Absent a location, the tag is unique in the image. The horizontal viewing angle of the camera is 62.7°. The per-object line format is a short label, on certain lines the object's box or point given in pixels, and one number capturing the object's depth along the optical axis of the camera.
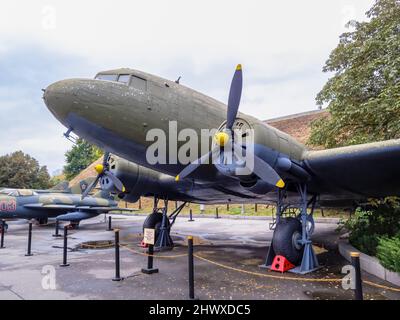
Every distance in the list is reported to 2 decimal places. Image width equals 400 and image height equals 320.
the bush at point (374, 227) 9.80
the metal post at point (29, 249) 11.97
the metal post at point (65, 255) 9.88
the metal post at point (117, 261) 7.97
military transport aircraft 8.38
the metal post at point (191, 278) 6.41
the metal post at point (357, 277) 4.66
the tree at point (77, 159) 73.56
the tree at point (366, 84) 12.80
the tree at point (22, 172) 46.38
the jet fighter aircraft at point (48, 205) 23.16
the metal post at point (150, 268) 8.68
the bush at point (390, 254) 6.91
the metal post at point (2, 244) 14.02
